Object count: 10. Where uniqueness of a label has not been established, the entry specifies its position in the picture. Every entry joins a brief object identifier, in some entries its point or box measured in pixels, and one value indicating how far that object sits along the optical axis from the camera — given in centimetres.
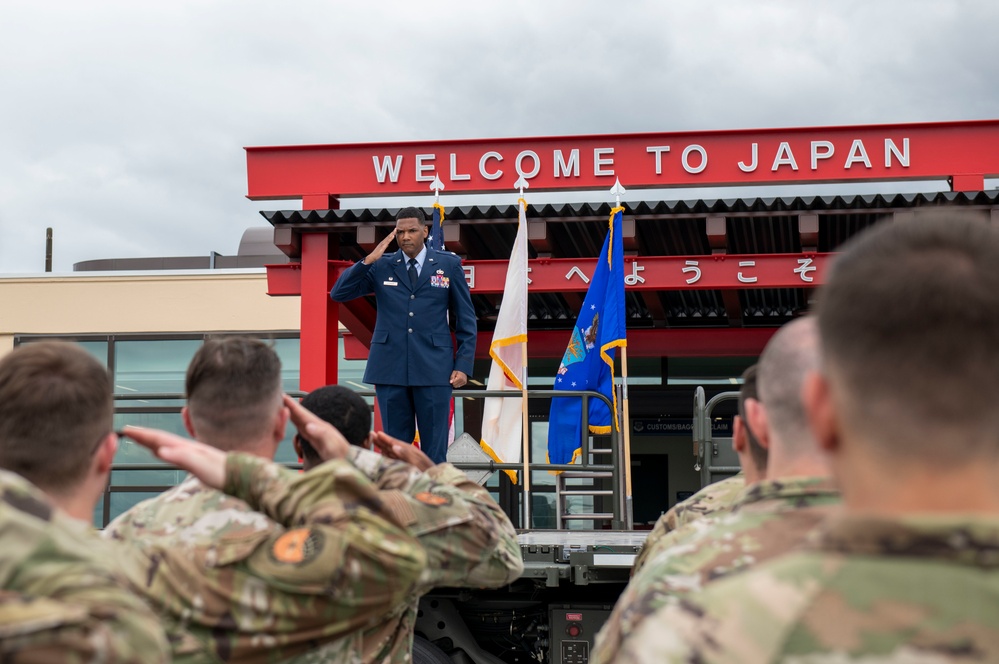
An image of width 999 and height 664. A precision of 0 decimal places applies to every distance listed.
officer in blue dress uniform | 625
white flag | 766
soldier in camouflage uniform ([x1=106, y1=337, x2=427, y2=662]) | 170
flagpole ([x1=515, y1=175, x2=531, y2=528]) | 606
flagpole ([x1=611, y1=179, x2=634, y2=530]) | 663
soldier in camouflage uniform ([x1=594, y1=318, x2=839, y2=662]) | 142
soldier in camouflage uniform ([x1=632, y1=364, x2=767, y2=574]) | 224
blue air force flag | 743
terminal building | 860
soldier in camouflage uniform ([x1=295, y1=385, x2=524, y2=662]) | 232
